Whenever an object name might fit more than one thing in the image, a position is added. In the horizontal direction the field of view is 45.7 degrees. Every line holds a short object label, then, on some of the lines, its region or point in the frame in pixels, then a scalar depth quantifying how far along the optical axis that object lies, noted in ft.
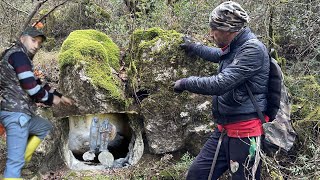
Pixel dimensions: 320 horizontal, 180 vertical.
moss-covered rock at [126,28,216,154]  16.37
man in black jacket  10.63
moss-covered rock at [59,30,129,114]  16.08
